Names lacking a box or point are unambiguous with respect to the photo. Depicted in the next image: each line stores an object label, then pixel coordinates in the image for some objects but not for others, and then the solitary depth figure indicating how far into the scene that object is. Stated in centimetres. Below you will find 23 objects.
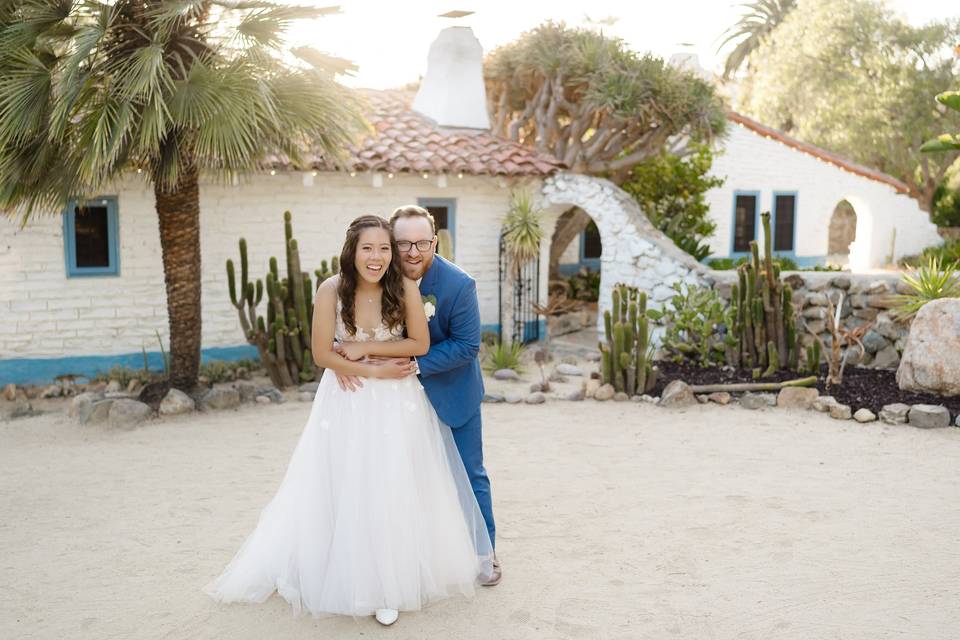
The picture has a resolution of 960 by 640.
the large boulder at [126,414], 855
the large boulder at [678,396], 923
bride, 414
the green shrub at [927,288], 984
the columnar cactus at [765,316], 973
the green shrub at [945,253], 1894
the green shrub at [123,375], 1032
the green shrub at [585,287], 1619
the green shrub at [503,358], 1119
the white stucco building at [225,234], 1019
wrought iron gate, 1274
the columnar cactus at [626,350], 941
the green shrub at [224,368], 1066
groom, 424
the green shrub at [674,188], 1592
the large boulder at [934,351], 876
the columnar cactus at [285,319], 955
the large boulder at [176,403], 889
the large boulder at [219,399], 917
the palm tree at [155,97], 745
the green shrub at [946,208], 2450
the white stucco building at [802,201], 1867
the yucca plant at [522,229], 1205
